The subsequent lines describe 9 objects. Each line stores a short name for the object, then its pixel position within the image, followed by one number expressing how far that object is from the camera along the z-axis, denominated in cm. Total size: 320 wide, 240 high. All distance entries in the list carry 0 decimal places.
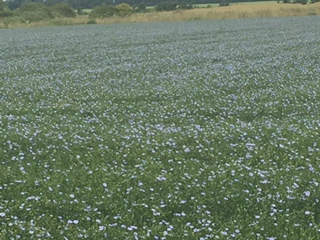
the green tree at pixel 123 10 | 9427
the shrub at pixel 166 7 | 10076
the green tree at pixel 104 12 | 9144
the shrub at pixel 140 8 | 10315
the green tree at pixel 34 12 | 8656
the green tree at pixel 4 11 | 9292
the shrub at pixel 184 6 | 10141
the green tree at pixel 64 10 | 9975
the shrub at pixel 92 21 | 8066
